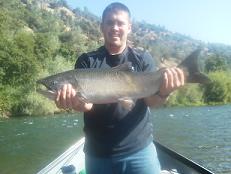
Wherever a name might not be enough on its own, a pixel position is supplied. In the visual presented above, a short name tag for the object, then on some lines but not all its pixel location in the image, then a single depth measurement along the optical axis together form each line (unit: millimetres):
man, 2039
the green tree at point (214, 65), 56355
